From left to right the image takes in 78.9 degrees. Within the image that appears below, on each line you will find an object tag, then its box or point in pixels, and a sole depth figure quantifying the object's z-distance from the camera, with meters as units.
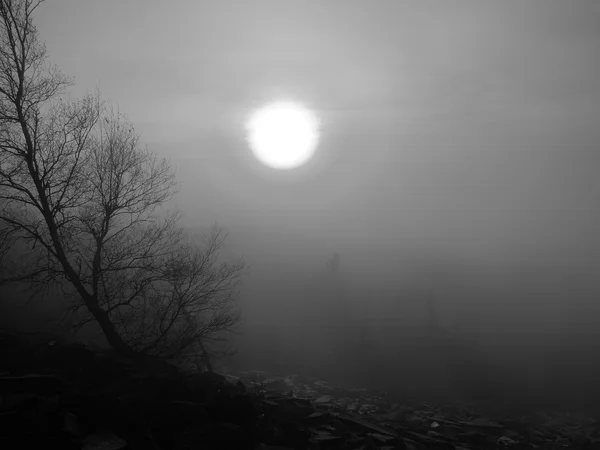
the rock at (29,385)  7.22
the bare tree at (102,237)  9.77
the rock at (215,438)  6.83
